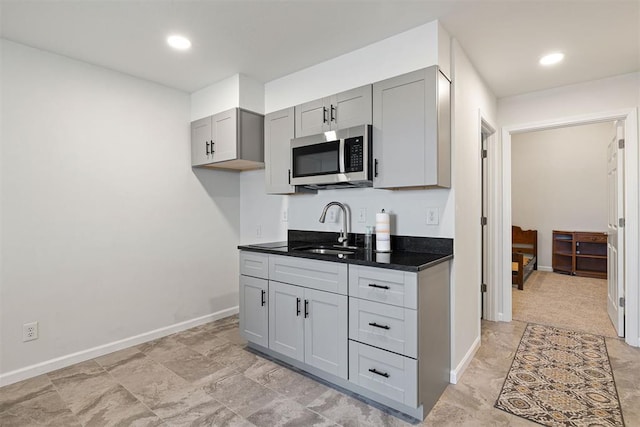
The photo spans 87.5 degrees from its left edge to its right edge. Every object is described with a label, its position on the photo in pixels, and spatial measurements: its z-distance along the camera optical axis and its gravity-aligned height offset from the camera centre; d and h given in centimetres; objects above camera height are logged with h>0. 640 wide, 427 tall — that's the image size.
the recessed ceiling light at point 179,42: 236 +124
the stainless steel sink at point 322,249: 270 -29
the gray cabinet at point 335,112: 238 +79
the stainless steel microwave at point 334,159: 232 +42
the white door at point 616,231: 294 -14
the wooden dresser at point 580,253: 552 -64
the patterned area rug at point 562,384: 189 -111
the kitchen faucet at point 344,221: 279 -5
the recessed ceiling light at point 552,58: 253 +122
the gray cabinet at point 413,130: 207 +55
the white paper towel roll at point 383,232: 238 -12
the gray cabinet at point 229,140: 299 +70
